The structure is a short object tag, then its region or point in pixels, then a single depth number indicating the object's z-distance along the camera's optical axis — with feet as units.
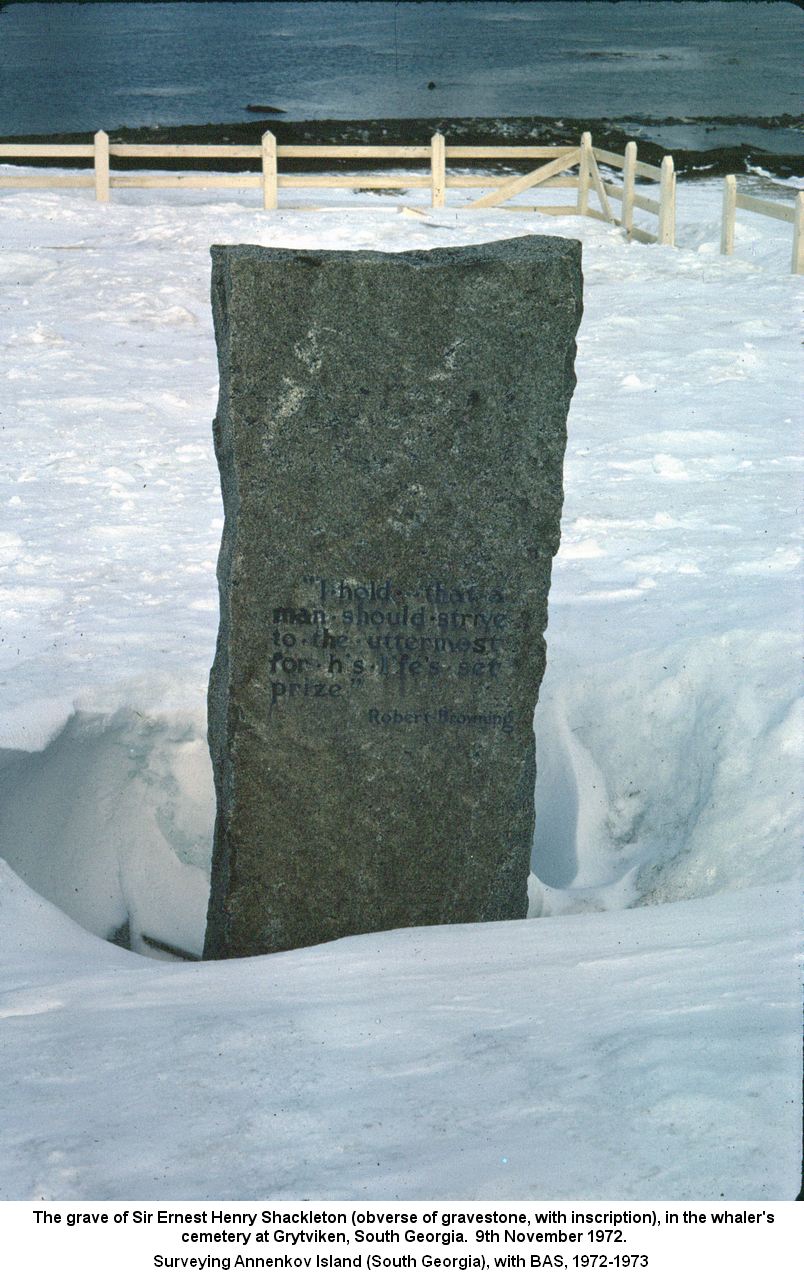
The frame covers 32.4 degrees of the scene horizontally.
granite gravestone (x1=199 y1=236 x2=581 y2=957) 13.00
